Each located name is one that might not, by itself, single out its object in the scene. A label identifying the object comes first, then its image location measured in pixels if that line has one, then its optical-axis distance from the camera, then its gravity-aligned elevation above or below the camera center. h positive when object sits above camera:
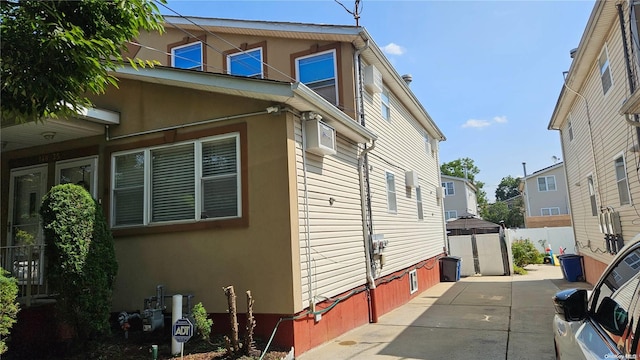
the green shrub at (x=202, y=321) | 5.12 -1.06
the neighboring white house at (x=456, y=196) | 34.59 +2.42
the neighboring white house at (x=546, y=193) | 33.44 +2.32
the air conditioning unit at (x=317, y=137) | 6.16 +1.43
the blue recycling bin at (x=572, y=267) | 13.47 -1.59
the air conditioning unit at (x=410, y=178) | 11.63 +1.38
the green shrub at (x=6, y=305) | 4.35 -0.63
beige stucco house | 5.70 +0.90
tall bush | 5.11 -0.24
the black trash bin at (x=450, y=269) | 14.52 -1.58
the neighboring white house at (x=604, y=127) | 7.02 +2.03
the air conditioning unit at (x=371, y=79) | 8.95 +3.30
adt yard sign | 4.42 -1.01
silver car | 2.10 -0.60
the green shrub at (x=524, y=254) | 18.62 -1.53
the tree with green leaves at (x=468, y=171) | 59.72 +8.00
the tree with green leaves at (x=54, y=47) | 4.14 +2.01
